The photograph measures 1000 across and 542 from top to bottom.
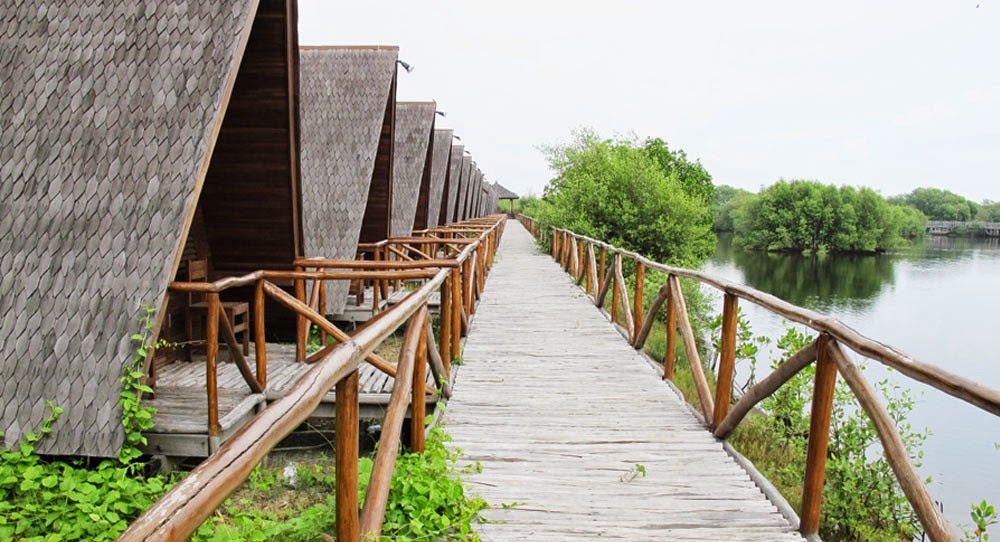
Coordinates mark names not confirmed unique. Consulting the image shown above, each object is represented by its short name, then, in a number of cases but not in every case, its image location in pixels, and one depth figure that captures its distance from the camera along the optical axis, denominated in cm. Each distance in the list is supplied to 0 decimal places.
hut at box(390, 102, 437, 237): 1374
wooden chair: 593
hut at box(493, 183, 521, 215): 7806
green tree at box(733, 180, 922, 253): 4766
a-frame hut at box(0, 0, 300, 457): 381
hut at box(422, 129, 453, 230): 1867
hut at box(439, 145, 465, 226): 2286
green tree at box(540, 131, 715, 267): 1538
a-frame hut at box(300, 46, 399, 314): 873
